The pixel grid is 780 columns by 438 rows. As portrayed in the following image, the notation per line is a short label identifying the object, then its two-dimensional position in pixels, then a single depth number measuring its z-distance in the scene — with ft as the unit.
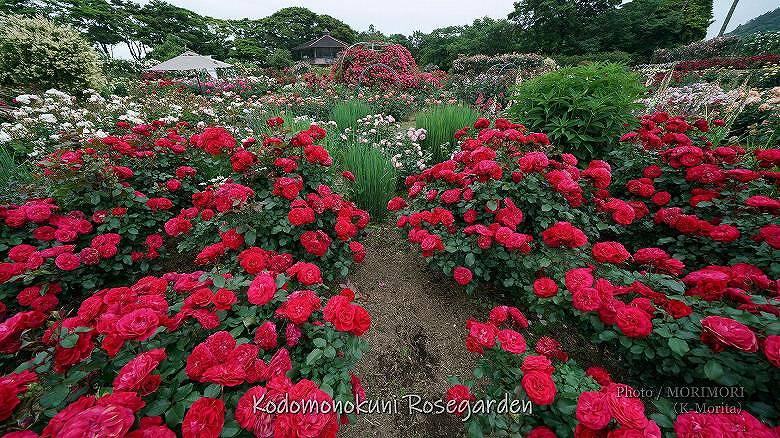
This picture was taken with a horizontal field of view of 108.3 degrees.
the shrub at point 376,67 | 30.35
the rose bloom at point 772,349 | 3.29
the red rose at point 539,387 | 3.29
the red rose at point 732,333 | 3.42
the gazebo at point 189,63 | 35.06
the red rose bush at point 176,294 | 2.97
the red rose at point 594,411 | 3.05
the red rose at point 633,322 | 4.04
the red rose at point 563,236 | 5.34
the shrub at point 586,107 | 9.86
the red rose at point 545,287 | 4.85
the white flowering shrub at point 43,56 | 19.07
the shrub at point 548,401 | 2.99
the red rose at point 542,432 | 3.61
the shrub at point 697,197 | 6.08
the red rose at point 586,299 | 4.37
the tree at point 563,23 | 83.05
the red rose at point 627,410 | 2.96
